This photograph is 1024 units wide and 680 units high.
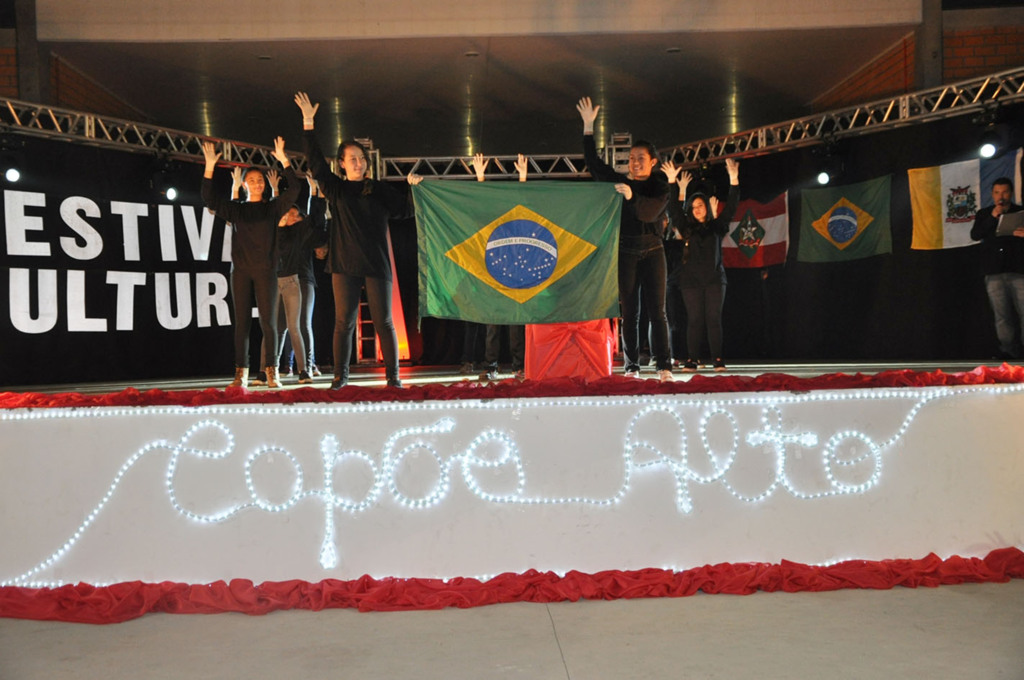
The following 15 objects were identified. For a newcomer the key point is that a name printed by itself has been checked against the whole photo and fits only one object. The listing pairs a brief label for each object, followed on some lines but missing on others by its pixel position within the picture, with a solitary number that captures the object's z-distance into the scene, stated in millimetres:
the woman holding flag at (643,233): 5168
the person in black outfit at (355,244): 4715
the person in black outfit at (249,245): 5344
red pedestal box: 5574
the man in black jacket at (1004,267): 7344
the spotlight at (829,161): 9859
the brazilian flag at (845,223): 9836
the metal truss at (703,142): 8281
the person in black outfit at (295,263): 6688
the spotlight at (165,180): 9219
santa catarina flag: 11078
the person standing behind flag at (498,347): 6855
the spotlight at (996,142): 8445
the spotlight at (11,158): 7935
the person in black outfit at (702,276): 6816
